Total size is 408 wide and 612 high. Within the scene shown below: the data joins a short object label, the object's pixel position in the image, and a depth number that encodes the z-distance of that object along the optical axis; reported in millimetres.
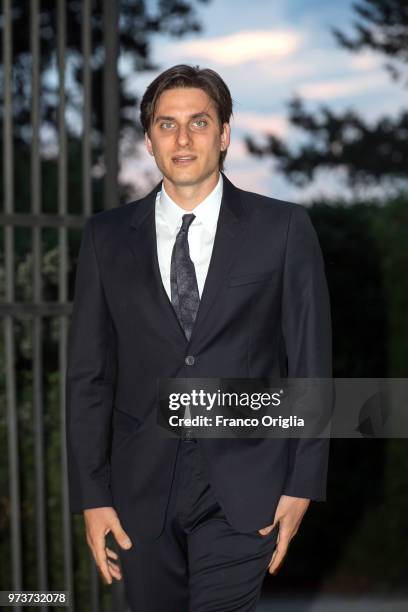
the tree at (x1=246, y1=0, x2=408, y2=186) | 14984
